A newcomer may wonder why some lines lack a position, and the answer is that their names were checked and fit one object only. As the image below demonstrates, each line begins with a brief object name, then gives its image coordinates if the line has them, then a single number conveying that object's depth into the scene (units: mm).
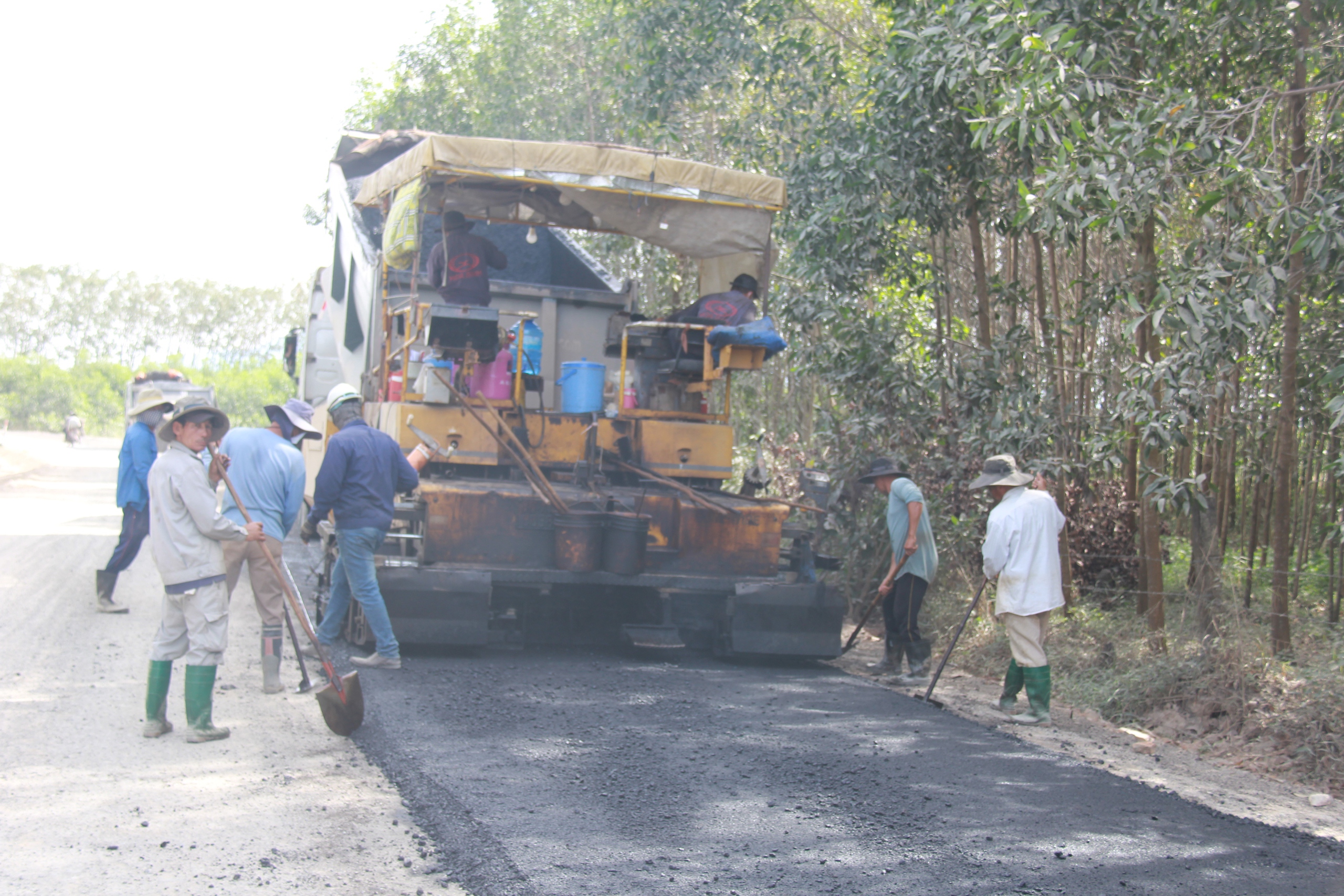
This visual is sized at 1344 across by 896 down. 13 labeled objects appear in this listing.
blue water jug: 7820
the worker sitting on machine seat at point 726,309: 7922
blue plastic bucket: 7750
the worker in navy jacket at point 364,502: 6457
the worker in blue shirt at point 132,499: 7926
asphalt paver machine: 6879
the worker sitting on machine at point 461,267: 7879
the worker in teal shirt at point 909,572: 7141
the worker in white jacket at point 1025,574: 6211
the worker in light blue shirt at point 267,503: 6133
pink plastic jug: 7590
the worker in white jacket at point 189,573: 5078
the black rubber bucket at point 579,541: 6824
